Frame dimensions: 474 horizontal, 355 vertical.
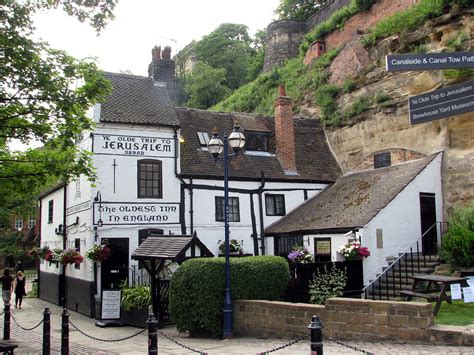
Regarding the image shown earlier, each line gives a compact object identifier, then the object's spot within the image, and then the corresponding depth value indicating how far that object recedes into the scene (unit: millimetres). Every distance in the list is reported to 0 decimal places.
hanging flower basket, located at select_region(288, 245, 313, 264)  18047
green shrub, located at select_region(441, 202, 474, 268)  14805
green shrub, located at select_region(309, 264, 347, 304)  14492
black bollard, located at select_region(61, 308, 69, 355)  10070
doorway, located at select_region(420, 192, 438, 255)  18188
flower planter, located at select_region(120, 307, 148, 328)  15664
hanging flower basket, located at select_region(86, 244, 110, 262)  17438
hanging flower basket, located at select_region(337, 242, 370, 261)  16453
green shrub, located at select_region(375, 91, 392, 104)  21406
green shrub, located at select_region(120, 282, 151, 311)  15812
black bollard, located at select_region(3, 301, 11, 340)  12211
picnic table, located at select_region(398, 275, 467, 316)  10734
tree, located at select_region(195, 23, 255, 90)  57188
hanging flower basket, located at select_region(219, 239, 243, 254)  20281
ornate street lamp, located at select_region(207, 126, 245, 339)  12711
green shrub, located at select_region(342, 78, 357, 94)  23672
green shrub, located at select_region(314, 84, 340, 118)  24895
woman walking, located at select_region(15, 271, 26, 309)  21219
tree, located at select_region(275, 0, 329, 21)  46600
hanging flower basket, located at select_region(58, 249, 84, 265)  18266
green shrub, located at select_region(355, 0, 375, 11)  27828
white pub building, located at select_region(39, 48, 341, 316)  18594
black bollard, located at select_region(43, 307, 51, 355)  10469
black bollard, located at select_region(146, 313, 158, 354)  8391
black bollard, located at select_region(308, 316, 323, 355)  6840
